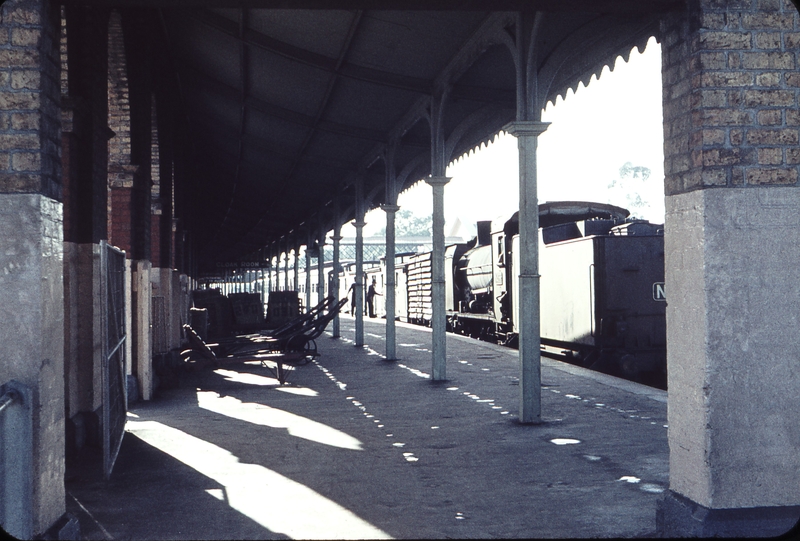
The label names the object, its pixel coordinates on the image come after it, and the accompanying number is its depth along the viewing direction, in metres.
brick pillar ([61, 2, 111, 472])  6.11
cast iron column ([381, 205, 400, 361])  12.85
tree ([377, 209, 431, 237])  145.88
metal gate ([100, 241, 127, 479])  4.77
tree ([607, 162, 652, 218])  89.94
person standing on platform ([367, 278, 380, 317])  33.05
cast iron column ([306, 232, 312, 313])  24.31
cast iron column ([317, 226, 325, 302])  21.11
